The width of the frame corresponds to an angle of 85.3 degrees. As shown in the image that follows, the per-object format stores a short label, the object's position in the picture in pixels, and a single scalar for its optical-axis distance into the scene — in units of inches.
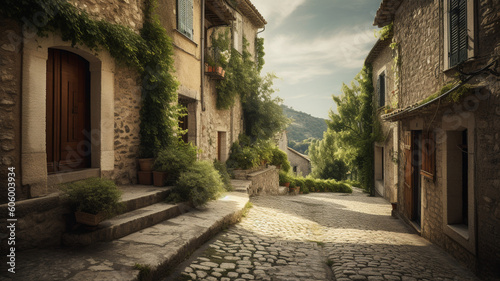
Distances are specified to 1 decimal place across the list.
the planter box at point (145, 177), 219.3
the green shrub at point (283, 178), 587.0
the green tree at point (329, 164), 1101.6
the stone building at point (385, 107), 370.9
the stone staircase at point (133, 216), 125.3
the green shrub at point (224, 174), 314.4
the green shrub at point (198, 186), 205.5
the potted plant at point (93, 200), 123.7
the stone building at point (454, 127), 141.7
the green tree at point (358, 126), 504.7
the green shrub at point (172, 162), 218.4
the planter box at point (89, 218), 122.5
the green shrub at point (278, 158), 518.3
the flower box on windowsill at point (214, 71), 330.6
